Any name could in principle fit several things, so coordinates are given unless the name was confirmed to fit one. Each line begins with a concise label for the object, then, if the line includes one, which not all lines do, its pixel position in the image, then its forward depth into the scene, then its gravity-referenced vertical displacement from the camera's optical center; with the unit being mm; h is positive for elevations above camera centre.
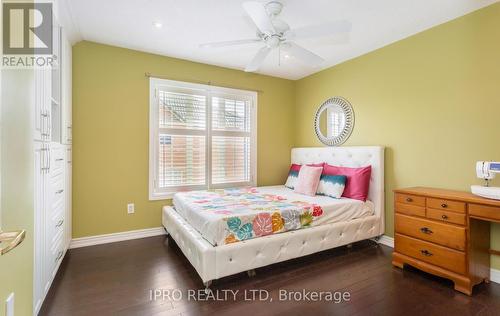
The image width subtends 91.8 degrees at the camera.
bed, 2123 -745
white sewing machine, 1931 -165
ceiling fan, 1936 +1091
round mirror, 3611 +546
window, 3463 +283
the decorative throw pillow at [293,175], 3827 -321
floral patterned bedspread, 2197 -569
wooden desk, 2014 -703
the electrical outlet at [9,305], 1066 -683
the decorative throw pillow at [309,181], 3342 -350
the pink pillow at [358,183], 3043 -348
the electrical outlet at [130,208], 3262 -718
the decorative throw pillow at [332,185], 3125 -390
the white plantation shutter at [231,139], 3912 +276
